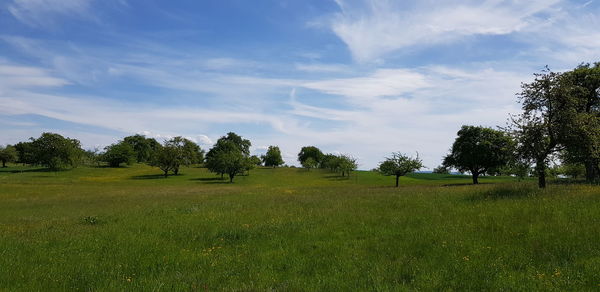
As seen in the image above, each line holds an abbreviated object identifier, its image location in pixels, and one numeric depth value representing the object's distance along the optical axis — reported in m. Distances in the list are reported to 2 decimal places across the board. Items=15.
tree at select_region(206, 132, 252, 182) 81.44
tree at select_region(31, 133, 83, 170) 92.25
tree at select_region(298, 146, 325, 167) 154.00
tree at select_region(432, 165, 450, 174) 64.19
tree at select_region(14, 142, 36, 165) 100.08
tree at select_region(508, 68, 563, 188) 20.03
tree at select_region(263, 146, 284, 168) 142.38
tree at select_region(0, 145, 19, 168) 117.50
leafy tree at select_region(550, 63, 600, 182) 18.91
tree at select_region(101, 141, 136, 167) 115.62
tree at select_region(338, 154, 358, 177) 88.81
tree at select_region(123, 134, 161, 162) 150.12
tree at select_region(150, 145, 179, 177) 93.31
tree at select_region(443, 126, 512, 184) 55.38
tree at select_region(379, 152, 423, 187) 56.09
